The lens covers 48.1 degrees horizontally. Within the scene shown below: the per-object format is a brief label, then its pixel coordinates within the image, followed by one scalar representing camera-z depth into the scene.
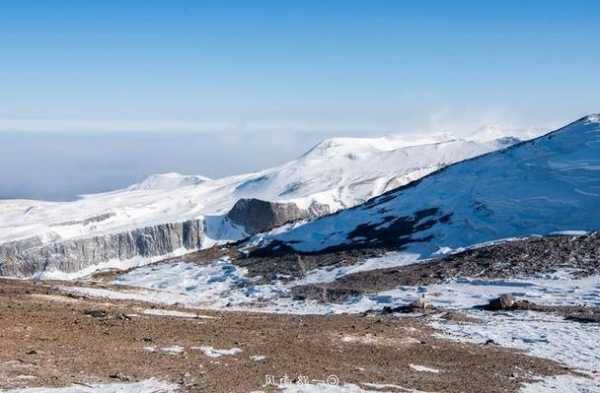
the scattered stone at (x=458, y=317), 27.75
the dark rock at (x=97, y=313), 23.27
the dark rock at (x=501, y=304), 31.09
